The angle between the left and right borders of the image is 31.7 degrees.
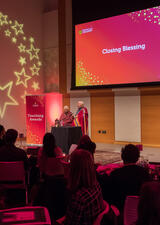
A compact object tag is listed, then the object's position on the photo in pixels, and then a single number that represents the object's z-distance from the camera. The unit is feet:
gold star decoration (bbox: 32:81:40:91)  34.56
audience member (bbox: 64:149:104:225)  5.53
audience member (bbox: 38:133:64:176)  10.00
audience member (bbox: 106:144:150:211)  6.63
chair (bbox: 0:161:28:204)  9.50
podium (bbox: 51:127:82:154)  21.29
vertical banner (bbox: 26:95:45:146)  25.98
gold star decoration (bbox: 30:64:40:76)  34.32
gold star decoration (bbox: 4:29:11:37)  31.17
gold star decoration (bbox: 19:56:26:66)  32.83
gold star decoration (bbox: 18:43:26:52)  32.78
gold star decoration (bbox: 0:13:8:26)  30.58
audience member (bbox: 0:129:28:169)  10.10
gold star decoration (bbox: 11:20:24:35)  32.09
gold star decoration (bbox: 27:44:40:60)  33.99
